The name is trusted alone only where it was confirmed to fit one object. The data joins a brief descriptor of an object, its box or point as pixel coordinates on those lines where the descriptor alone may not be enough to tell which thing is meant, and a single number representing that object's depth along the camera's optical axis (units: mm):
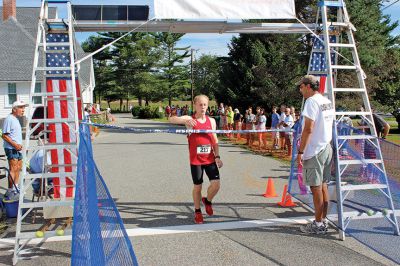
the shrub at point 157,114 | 52400
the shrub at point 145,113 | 52219
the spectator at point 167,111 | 52166
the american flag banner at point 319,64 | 7441
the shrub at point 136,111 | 55100
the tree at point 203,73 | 91769
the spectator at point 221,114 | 26734
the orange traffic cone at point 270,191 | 8386
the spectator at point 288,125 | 15508
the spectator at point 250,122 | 19812
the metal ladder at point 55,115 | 5605
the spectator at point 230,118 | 24391
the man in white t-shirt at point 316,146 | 5879
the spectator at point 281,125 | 16328
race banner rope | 5902
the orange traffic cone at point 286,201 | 7578
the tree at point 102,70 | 73688
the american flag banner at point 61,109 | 6246
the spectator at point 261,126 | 18234
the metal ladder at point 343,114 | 5995
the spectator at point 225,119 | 25027
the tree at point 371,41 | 26594
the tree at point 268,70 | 30141
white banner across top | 6746
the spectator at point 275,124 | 17395
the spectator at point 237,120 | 23073
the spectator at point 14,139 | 8234
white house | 30172
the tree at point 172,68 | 76938
